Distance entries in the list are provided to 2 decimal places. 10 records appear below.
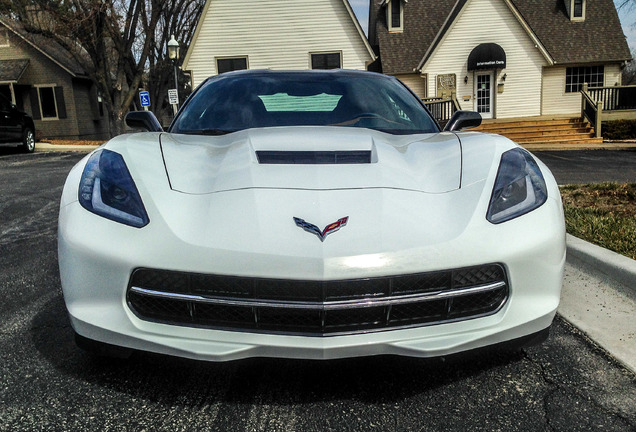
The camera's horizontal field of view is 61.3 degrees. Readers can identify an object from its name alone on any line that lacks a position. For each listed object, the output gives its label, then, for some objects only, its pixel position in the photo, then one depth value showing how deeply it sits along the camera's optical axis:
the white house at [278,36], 22.31
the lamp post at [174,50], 18.55
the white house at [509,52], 23.44
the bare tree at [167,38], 27.64
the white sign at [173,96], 18.05
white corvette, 1.77
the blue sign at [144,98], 18.88
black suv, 15.82
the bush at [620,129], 19.70
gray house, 28.05
